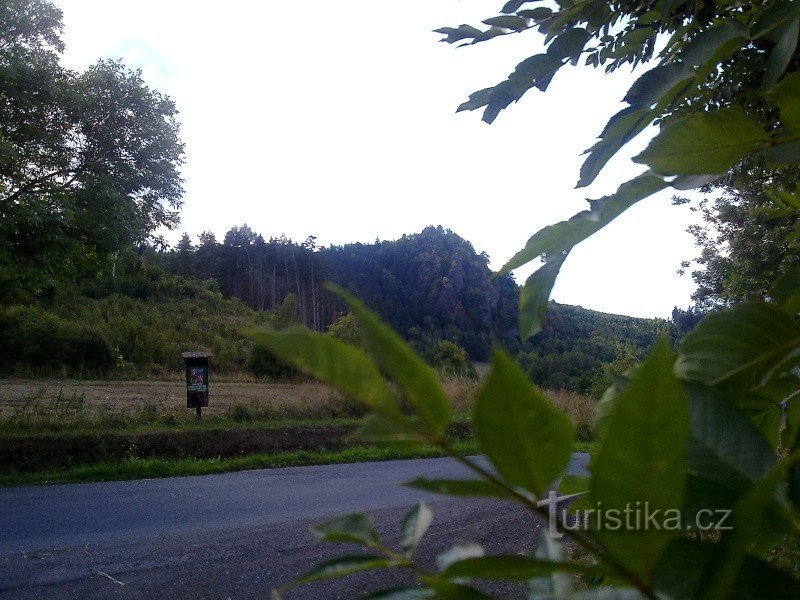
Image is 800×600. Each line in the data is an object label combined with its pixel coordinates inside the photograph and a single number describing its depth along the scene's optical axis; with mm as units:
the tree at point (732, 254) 9117
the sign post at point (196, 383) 12508
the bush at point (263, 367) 20344
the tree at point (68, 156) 12344
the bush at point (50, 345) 17000
